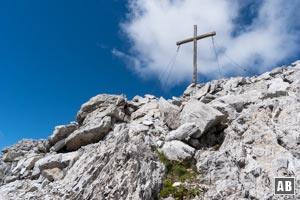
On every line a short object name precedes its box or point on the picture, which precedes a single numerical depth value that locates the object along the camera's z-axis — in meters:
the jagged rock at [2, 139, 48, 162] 21.47
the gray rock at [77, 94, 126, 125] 22.58
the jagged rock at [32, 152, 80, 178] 17.80
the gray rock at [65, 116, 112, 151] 19.33
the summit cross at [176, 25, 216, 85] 30.68
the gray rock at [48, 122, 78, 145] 21.16
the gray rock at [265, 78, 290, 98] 20.14
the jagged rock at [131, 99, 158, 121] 21.64
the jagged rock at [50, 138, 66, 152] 20.25
